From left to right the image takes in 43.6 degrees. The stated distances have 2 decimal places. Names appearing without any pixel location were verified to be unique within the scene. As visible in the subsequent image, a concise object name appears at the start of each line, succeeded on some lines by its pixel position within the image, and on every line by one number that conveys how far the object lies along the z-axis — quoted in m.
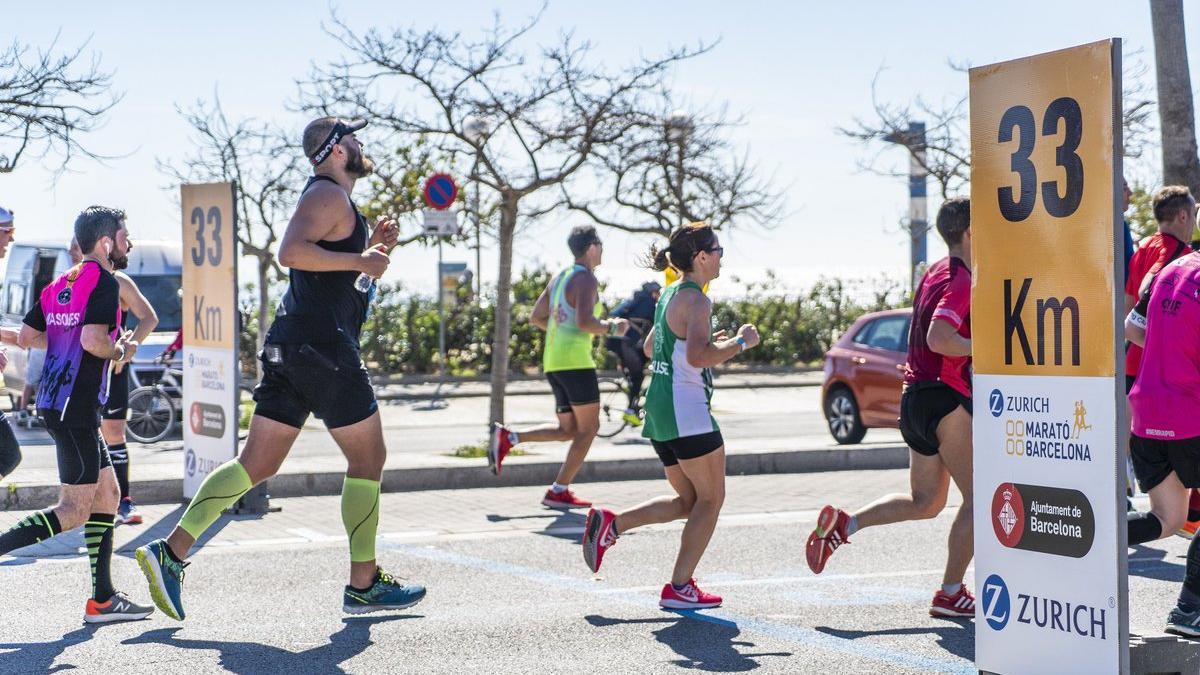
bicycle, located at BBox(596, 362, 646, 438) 17.67
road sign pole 24.95
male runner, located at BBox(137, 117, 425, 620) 6.10
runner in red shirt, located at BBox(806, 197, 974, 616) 6.10
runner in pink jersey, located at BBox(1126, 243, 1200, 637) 5.89
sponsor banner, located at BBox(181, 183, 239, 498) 9.78
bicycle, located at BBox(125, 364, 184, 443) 15.99
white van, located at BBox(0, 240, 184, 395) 18.70
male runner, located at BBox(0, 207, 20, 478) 6.28
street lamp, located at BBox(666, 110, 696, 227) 18.09
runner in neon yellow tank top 9.94
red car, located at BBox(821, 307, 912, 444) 14.95
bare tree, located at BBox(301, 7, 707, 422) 14.46
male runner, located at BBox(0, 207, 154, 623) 6.21
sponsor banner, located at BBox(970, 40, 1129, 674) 4.27
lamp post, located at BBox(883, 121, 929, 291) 22.98
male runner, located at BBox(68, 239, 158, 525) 9.30
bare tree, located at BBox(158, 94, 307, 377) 24.86
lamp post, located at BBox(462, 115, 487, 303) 14.66
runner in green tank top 6.60
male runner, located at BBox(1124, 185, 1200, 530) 7.64
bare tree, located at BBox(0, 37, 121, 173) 16.56
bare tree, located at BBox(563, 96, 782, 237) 17.11
